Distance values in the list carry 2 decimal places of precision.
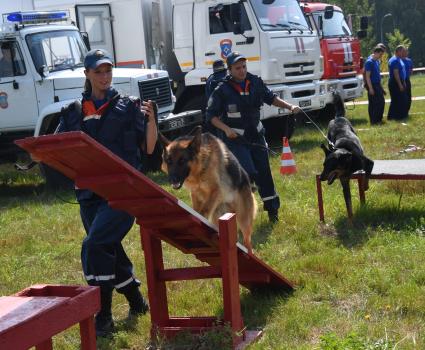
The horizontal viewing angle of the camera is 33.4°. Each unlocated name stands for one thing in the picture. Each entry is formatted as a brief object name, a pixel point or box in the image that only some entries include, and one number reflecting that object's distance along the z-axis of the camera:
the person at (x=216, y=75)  8.79
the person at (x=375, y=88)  16.16
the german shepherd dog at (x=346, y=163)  6.92
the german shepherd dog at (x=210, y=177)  5.85
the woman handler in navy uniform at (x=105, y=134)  4.51
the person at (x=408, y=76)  16.88
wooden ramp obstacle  3.39
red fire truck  15.88
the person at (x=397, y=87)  16.68
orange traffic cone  10.28
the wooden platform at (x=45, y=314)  2.36
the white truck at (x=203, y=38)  12.85
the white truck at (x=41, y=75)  10.85
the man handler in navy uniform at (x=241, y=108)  7.12
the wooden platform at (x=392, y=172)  6.84
